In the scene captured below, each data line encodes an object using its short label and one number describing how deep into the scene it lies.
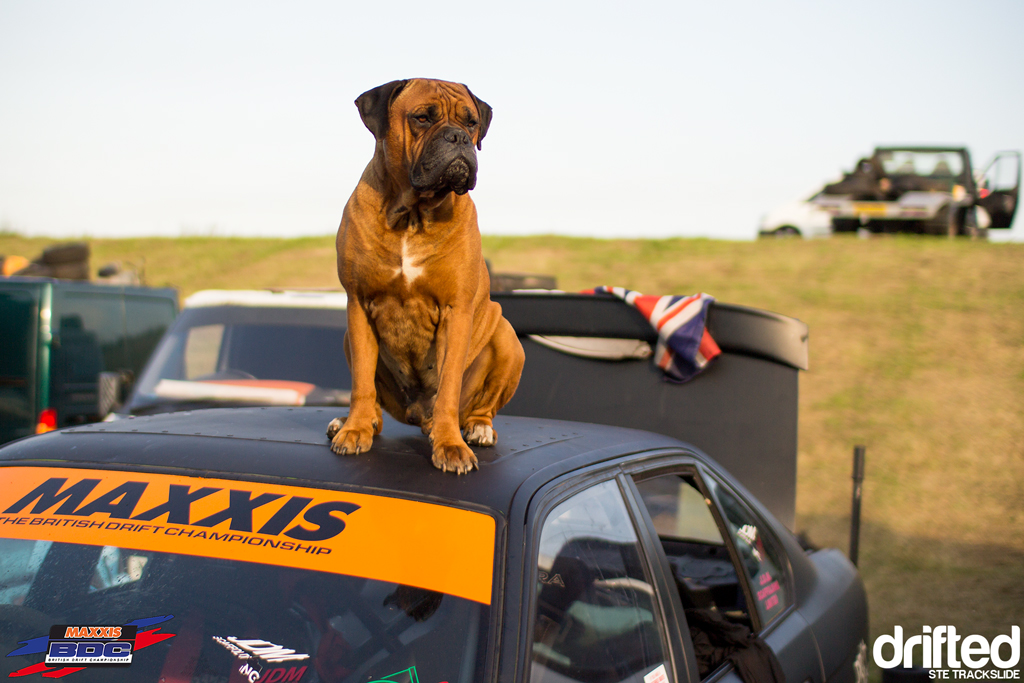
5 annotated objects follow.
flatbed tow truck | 20.27
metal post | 5.59
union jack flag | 4.55
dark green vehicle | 7.05
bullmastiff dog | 2.57
